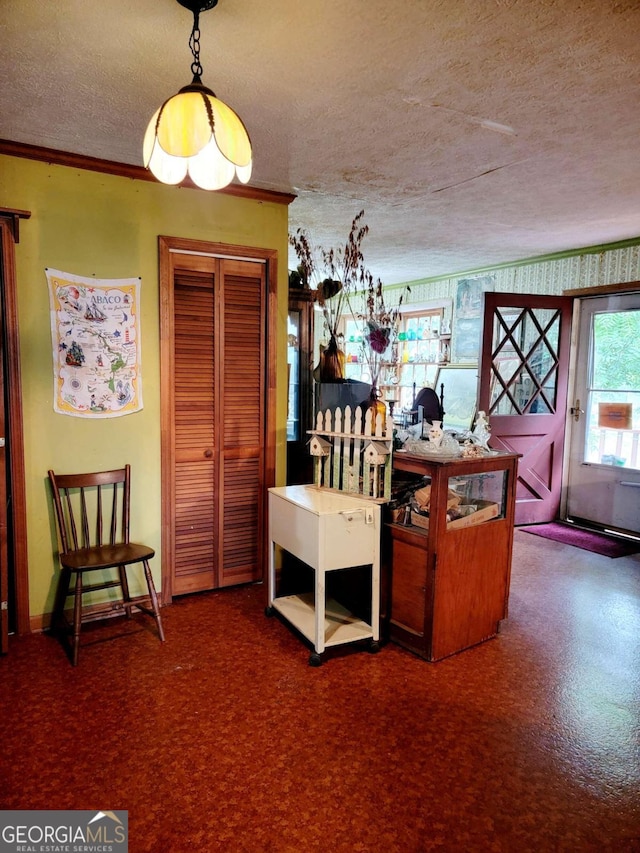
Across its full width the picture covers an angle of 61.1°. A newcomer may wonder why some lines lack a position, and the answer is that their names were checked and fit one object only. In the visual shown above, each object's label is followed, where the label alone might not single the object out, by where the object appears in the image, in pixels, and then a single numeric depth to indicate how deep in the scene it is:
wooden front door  4.89
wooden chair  2.67
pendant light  1.55
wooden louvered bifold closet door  3.19
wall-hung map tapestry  2.83
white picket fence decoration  2.65
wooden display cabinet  2.52
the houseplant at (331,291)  3.58
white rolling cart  2.51
